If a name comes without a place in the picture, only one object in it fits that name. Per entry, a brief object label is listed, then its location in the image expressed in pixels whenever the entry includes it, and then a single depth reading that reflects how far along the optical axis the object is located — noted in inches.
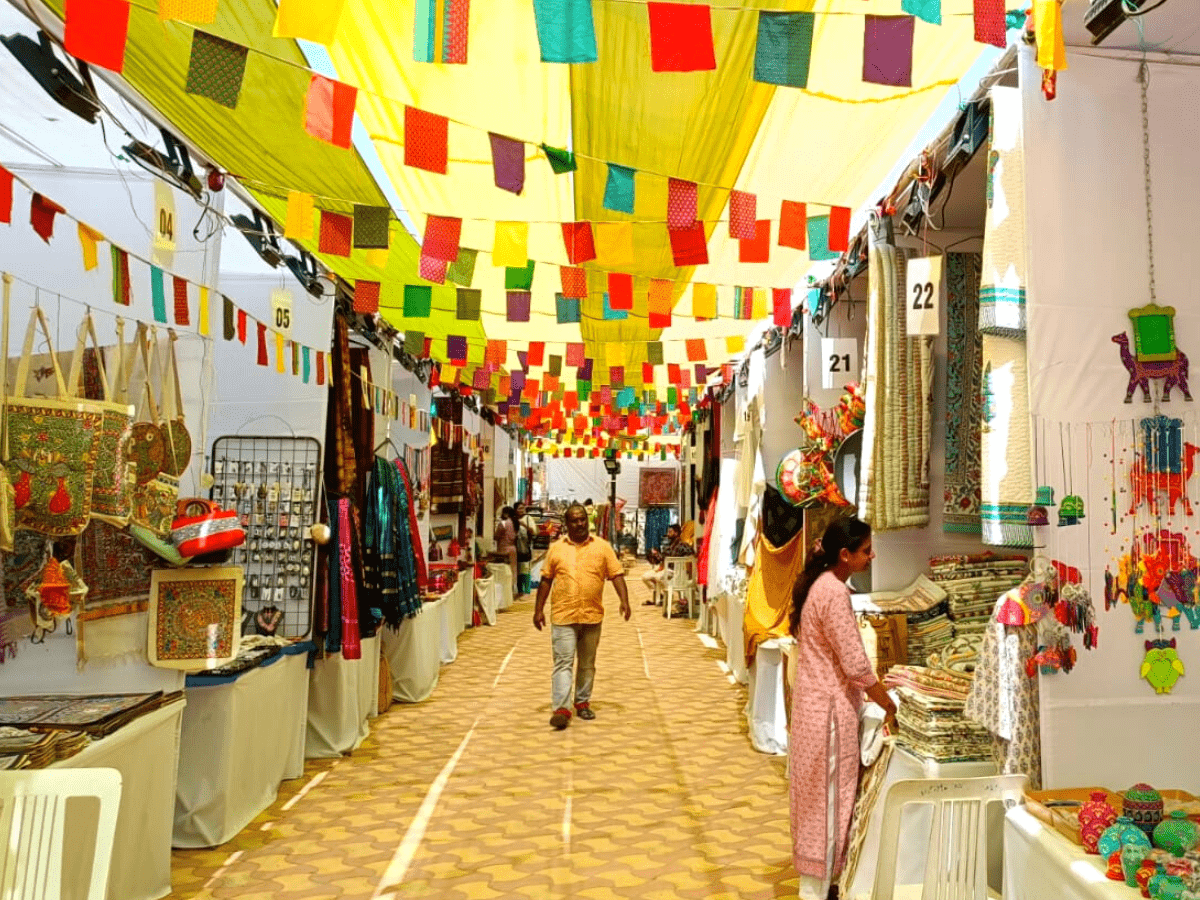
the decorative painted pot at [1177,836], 72.2
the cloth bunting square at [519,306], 231.6
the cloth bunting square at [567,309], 233.3
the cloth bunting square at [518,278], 197.5
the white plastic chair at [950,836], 81.6
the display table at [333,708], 205.5
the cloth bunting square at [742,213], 151.3
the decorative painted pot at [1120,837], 72.7
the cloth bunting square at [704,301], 206.5
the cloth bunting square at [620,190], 140.6
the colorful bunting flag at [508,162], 131.7
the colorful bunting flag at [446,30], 96.2
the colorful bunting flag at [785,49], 100.7
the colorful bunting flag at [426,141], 126.3
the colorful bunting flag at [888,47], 100.0
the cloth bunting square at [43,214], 107.7
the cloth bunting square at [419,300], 223.8
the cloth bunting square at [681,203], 149.6
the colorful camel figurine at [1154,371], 94.4
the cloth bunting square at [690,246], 170.1
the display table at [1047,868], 72.6
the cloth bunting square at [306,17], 85.3
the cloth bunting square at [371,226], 162.9
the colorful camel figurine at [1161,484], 93.8
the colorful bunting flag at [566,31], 93.2
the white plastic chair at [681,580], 474.0
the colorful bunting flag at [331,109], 118.8
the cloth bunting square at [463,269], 198.4
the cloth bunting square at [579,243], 170.7
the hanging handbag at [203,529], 140.3
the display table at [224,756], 151.3
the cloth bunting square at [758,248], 166.7
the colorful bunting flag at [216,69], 105.9
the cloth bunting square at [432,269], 175.0
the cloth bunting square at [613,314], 237.5
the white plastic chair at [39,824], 80.0
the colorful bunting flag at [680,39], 96.4
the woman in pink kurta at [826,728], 125.6
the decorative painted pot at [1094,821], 77.4
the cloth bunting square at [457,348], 292.5
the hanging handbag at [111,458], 113.5
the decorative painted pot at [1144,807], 76.2
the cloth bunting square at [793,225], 153.3
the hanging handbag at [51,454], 102.9
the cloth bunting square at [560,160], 129.4
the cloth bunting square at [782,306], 215.9
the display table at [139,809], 106.3
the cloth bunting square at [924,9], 90.9
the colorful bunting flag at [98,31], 90.4
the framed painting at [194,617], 139.4
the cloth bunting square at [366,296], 207.9
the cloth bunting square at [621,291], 201.2
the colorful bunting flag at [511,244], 178.7
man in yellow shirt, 243.8
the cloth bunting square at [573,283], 204.1
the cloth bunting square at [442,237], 170.1
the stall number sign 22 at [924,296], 119.6
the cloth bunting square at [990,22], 91.9
